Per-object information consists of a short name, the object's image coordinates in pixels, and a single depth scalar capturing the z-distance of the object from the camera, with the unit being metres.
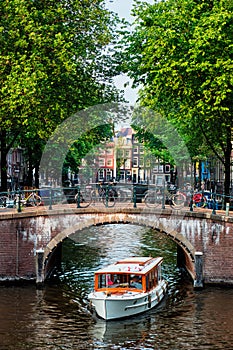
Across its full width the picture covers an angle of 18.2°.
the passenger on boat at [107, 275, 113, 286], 28.52
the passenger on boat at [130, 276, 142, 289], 28.84
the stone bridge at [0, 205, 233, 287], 31.69
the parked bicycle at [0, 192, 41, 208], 36.78
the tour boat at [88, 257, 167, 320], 26.80
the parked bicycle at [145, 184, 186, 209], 33.88
